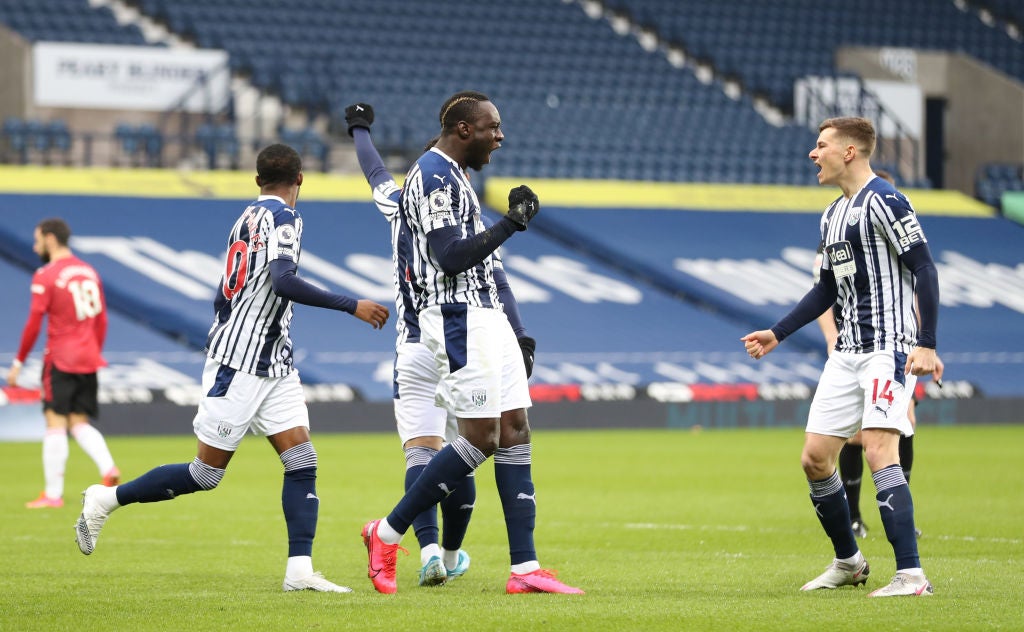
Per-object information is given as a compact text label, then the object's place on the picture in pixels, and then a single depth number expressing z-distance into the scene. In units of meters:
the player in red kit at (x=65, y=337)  24.66
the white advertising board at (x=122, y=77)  53.19
